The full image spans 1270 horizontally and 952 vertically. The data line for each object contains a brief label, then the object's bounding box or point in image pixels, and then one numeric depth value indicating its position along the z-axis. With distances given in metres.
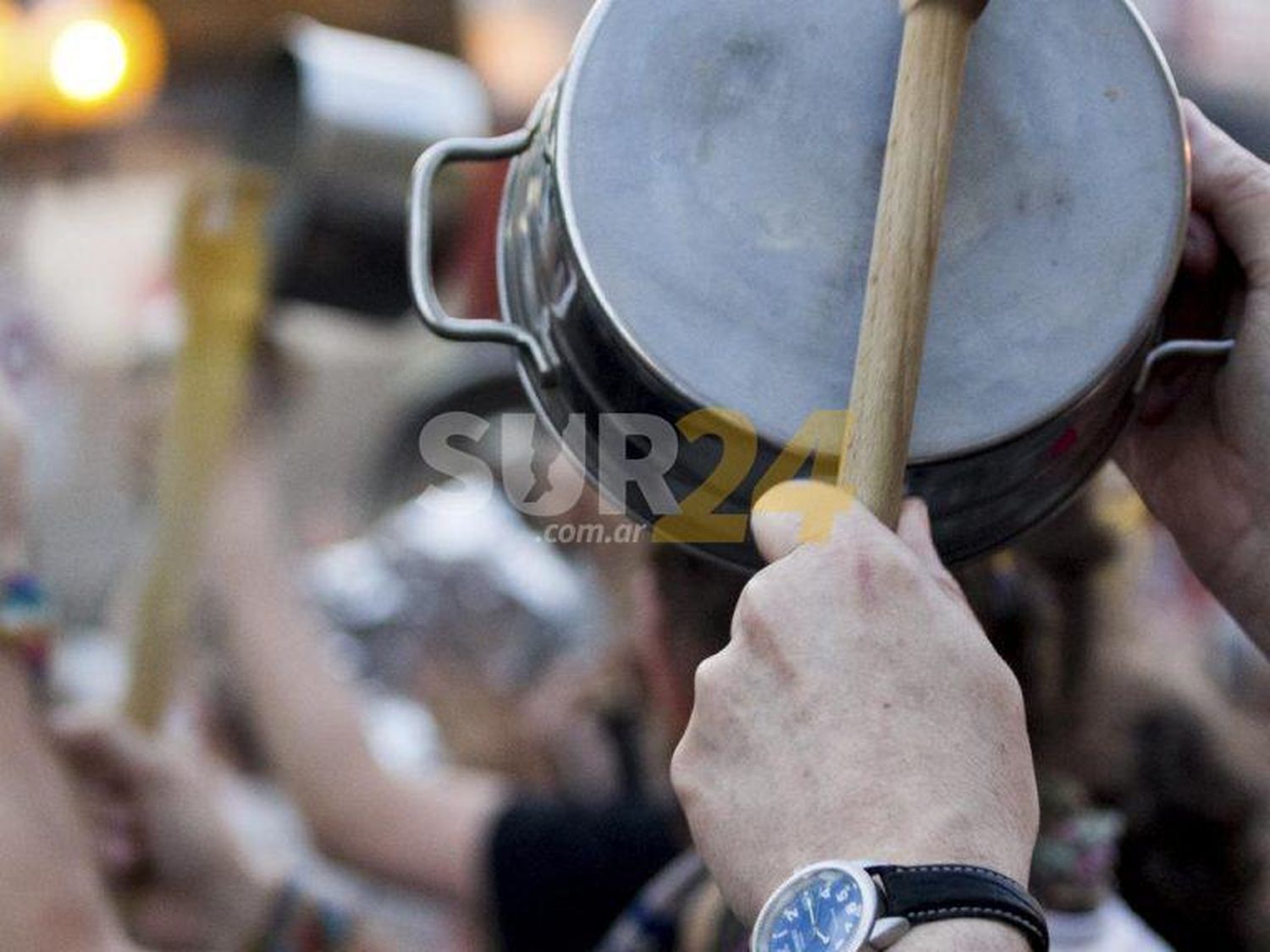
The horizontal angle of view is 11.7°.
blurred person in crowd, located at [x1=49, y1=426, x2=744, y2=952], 2.17
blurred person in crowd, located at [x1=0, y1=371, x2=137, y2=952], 1.76
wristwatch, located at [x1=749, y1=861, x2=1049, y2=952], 1.49
